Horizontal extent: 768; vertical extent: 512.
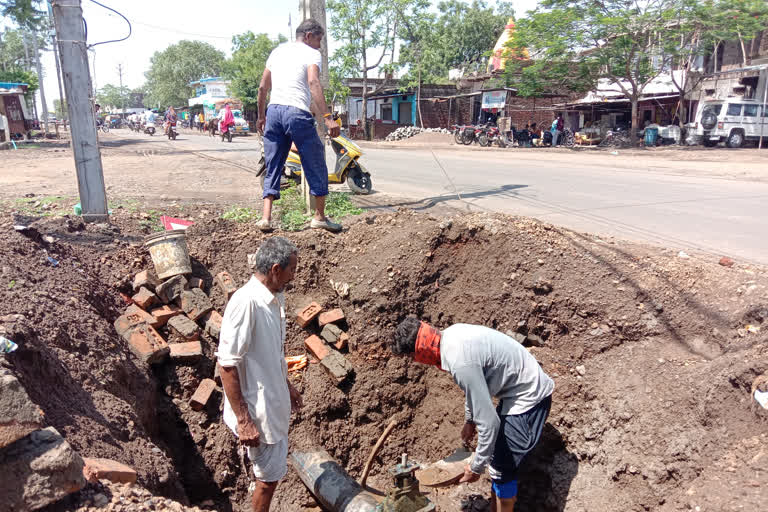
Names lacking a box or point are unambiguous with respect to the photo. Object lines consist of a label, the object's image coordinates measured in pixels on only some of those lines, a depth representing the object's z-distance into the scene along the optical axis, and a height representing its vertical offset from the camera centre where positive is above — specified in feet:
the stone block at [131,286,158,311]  14.83 -4.37
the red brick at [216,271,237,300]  15.31 -4.18
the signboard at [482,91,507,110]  96.99 +7.09
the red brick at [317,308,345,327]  14.88 -4.99
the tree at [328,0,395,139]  102.42 +21.78
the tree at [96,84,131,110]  315.37 +28.84
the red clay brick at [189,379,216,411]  12.87 -6.17
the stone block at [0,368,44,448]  6.80 -3.49
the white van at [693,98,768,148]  67.21 +1.60
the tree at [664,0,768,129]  65.98 +13.96
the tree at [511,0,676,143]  68.49 +13.16
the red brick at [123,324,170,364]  13.30 -5.12
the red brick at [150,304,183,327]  14.58 -4.76
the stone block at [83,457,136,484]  7.66 -4.88
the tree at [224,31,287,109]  133.39 +20.10
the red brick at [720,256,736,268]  14.96 -3.64
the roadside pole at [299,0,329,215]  19.35 +4.40
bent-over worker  9.27 -4.56
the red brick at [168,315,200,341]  14.29 -5.02
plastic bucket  15.56 -3.29
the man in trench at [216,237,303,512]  8.04 -3.46
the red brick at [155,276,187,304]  15.20 -4.22
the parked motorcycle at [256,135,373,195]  25.35 -1.26
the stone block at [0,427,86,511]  6.70 -4.23
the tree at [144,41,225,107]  222.69 +31.72
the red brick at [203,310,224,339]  14.53 -5.04
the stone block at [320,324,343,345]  14.69 -5.37
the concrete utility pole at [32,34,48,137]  95.43 +12.45
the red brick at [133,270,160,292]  15.27 -3.99
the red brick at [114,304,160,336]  13.76 -4.70
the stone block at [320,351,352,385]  13.65 -5.92
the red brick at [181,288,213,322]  15.10 -4.65
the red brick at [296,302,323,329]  14.82 -4.88
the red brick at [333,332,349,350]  14.64 -5.59
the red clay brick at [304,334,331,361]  14.16 -5.61
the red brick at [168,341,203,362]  13.61 -5.37
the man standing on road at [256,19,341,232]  15.74 +1.00
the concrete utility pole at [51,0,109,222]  17.24 +1.25
